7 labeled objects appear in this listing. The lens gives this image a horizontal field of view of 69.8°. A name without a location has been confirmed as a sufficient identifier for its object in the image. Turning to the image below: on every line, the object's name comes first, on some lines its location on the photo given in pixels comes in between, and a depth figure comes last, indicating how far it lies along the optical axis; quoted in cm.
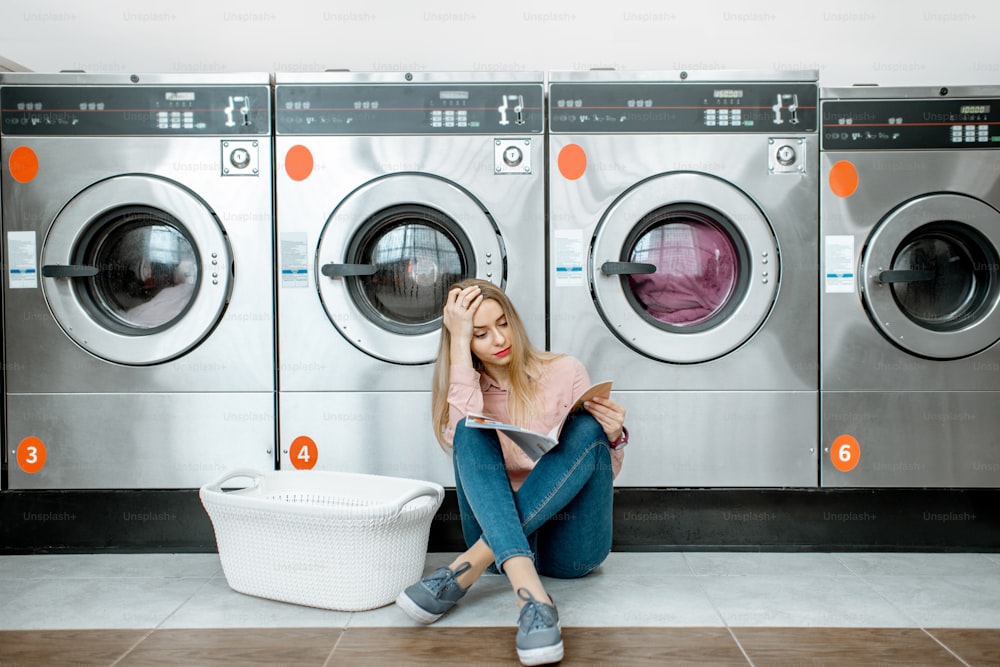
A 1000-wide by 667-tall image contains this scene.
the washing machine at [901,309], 220
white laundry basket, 169
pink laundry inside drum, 223
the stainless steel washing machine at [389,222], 219
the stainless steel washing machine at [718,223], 220
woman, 159
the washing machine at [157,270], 218
